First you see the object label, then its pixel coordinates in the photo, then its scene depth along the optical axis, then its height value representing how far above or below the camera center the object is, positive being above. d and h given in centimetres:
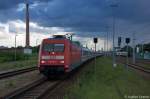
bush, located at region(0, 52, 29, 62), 4930 -118
